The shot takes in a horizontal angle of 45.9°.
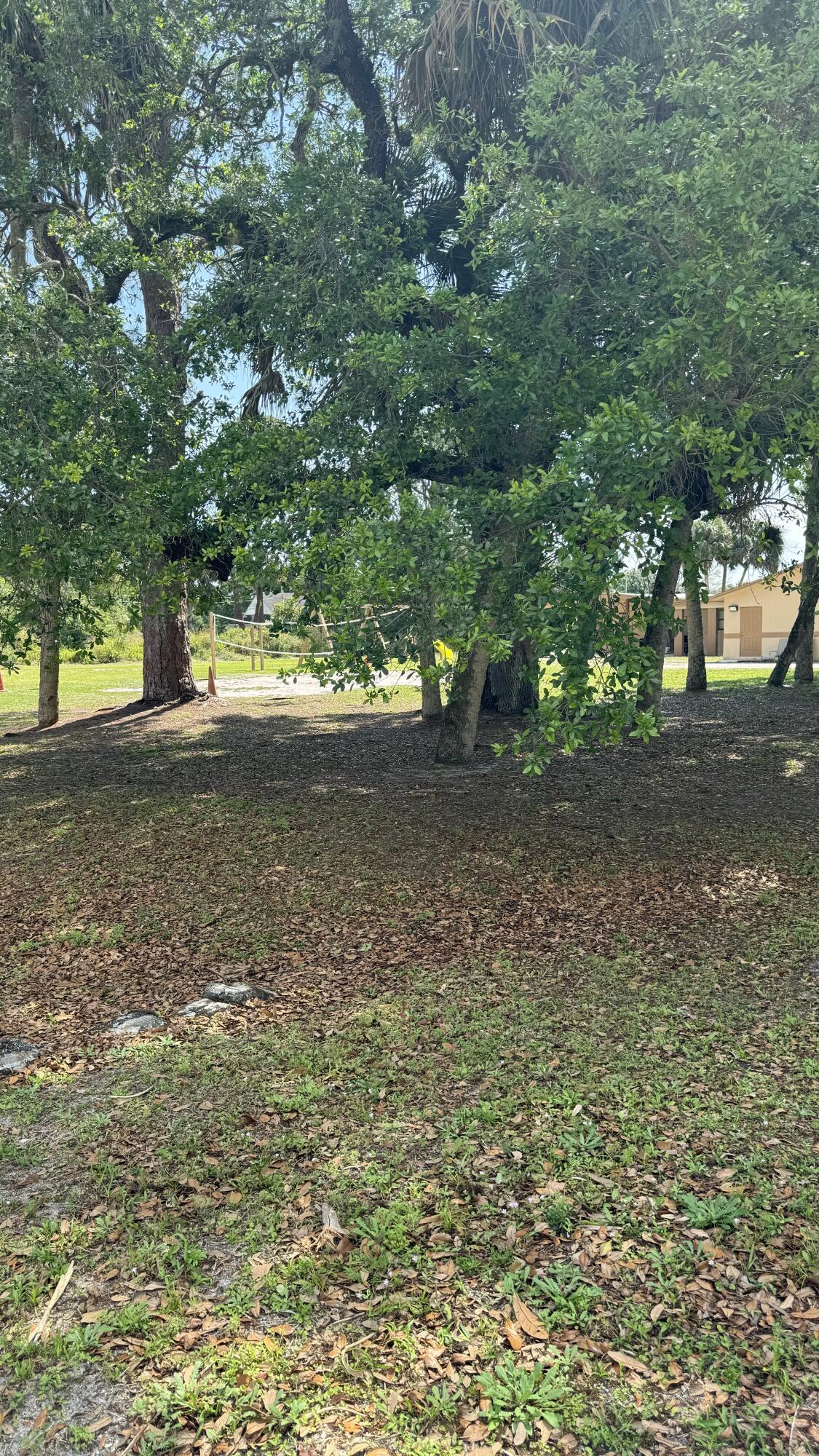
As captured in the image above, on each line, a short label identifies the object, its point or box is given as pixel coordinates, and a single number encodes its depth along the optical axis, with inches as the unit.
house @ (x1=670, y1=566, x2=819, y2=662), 1529.3
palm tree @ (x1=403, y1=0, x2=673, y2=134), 307.1
